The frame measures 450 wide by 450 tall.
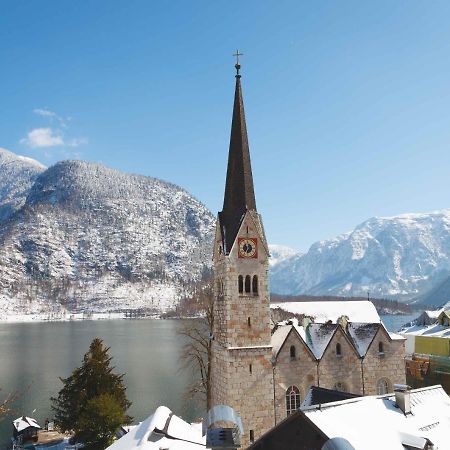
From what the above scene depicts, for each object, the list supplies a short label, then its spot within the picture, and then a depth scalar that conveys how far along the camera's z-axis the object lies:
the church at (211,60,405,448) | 36.81
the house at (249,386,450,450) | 21.38
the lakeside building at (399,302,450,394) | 56.94
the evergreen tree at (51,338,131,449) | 37.56
